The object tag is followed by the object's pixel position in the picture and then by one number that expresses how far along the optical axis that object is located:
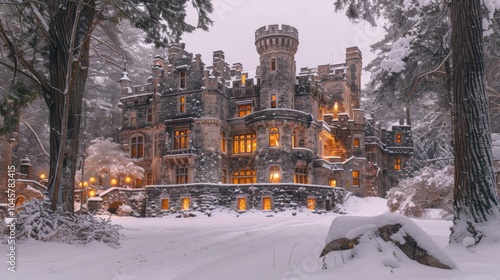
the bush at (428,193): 22.11
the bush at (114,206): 35.88
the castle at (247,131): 35.19
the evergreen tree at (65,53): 11.55
